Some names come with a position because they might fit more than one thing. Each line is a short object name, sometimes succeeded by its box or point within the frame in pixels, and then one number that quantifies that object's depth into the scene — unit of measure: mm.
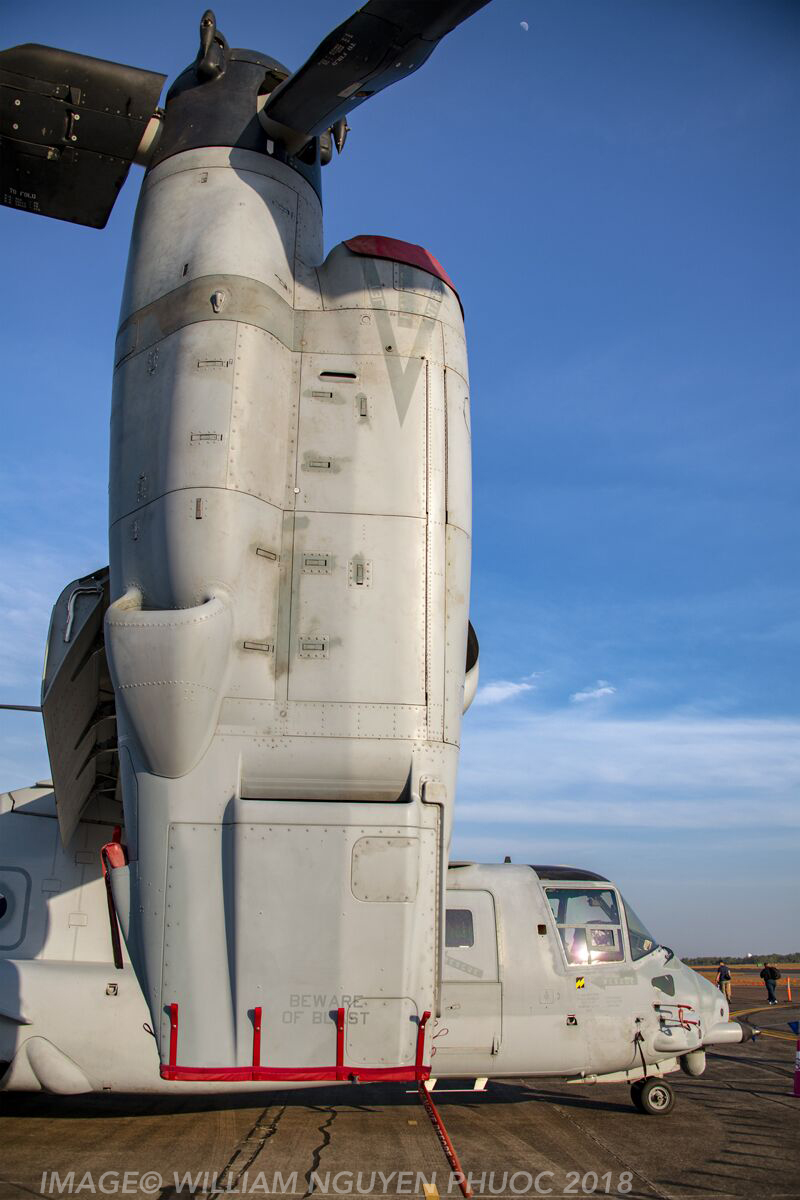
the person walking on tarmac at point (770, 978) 27544
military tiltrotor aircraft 7773
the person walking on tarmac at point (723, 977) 28703
